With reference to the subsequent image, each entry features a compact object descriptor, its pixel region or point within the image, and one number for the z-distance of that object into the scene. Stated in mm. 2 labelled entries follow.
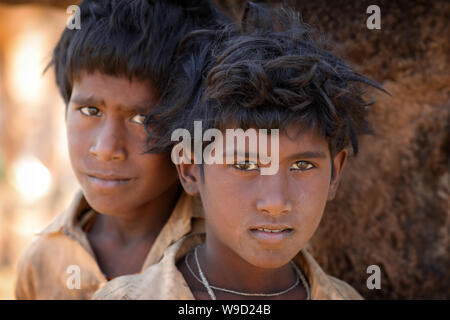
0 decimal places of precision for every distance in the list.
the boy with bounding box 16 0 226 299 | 2707
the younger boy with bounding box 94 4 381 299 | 2608
